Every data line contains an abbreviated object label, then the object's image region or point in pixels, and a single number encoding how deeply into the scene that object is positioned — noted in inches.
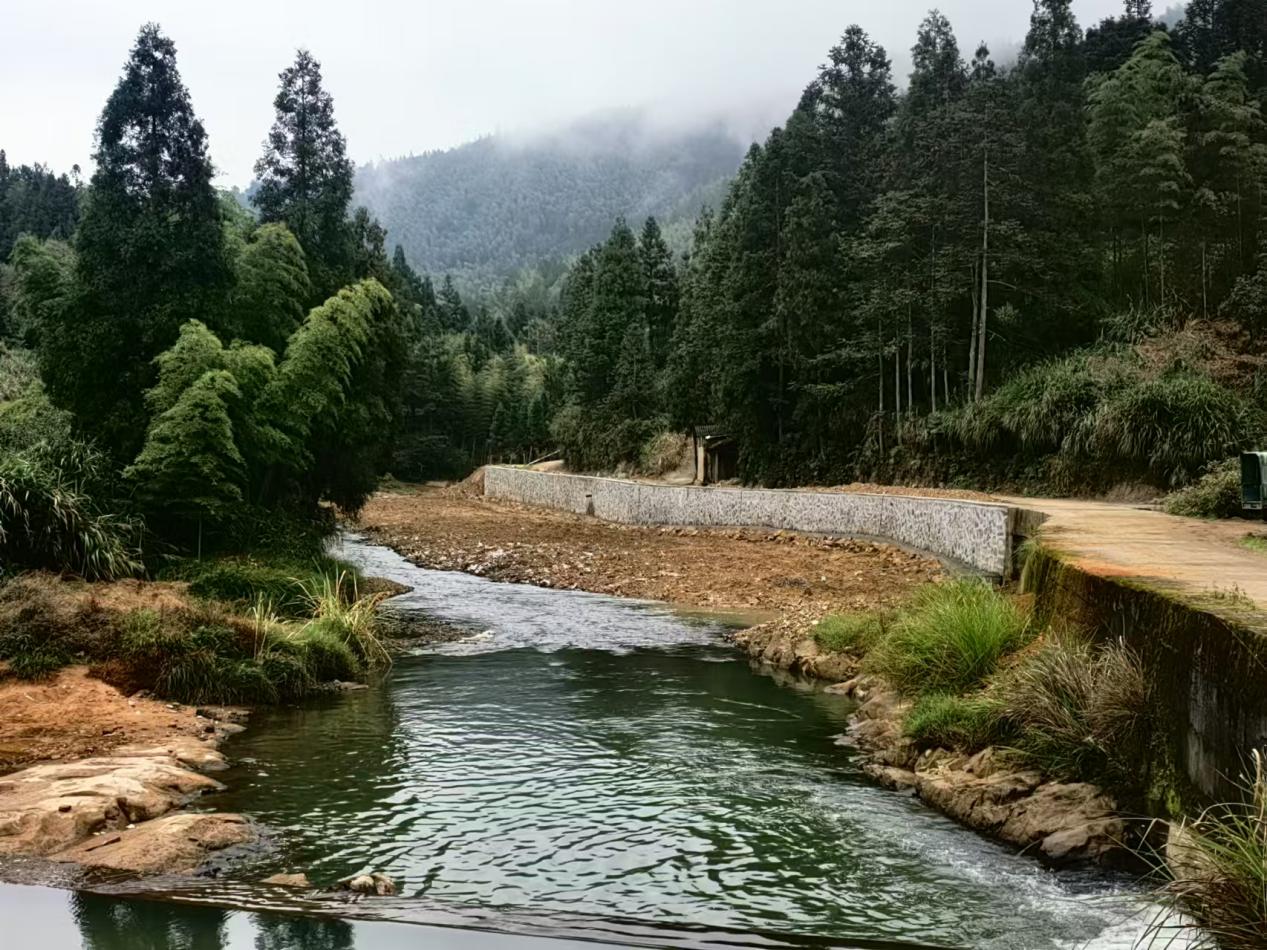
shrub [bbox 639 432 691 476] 2064.5
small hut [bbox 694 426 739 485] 1796.3
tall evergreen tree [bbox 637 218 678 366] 2368.4
